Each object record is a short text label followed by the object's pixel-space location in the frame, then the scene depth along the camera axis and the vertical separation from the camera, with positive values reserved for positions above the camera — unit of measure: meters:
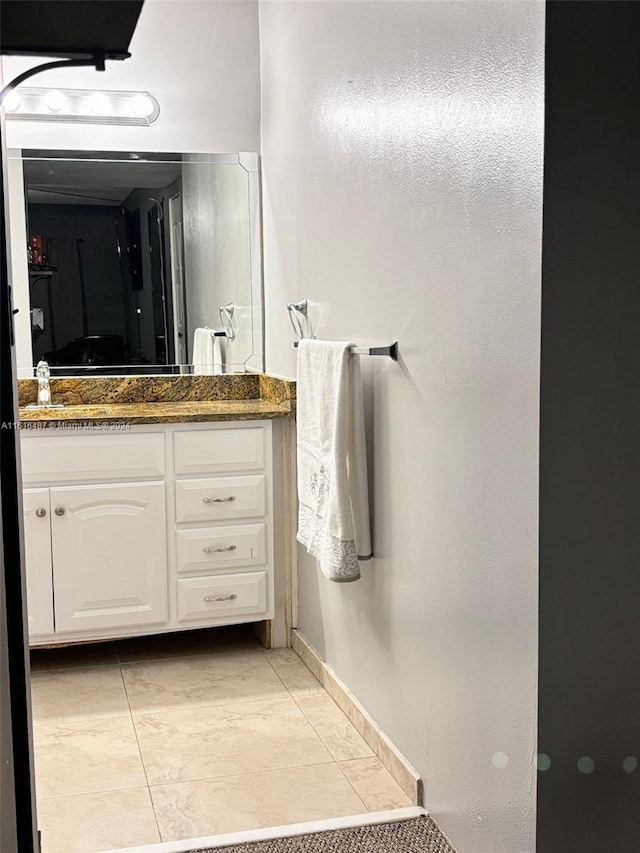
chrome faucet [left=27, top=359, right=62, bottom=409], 3.26 -0.26
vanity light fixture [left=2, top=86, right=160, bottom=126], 3.18 +0.70
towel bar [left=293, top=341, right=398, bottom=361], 2.09 -0.10
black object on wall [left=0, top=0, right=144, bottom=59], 0.73 +0.23
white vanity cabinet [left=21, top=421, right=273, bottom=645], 2.90 -0.69
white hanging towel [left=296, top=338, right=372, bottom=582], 2.26 -0.38
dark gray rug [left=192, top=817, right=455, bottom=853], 1.91 -1.10
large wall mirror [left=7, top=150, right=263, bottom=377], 3.27 +0.18
